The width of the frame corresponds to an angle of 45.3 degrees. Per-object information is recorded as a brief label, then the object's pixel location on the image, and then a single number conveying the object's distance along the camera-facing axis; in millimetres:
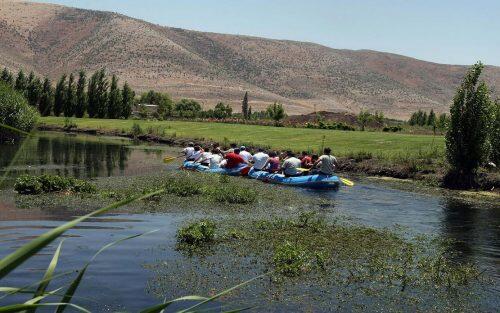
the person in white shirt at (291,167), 29562
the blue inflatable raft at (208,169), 32781
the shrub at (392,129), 66250
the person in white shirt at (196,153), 35806
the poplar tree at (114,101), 87938
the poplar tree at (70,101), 88875
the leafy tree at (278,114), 73062
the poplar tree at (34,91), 88750
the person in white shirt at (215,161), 34125
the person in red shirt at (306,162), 31944
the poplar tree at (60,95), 89000
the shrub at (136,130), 65969
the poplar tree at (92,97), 88500
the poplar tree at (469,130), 30125
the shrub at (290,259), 12383
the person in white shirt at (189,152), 36409
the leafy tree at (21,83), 88256
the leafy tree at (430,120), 82012
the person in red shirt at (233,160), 32938
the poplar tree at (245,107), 83981
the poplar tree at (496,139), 32531
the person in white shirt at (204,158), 35531
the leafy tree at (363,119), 69688
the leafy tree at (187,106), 110812
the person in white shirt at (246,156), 34406
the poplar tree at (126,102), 88262
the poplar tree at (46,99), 90125
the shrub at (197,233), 14883
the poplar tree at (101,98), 88250
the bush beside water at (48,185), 22094
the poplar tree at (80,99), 89312
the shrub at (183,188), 23688
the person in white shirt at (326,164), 28016
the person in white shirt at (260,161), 31578
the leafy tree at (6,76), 89375
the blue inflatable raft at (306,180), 27594
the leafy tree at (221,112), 94688
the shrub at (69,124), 74812
